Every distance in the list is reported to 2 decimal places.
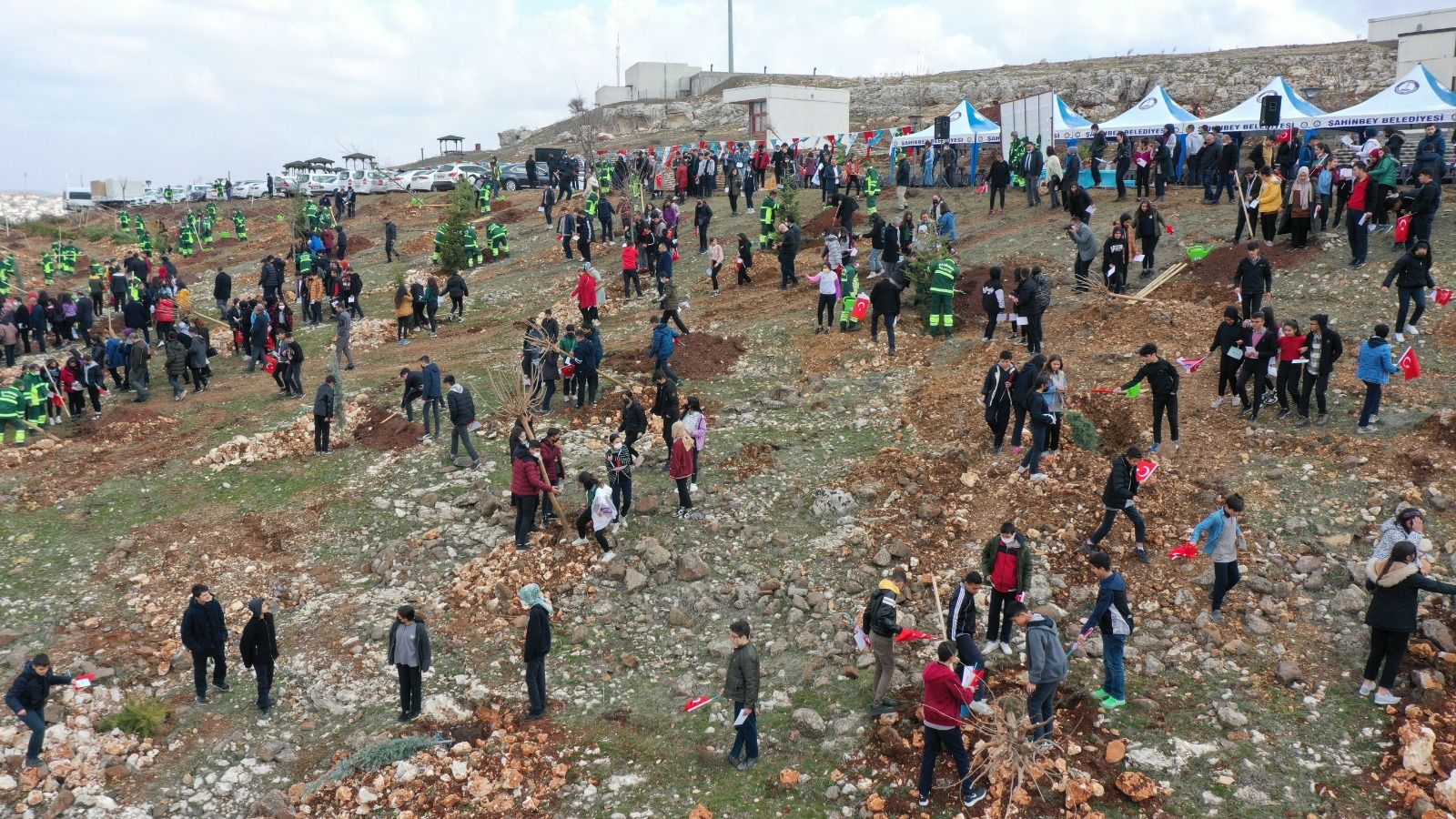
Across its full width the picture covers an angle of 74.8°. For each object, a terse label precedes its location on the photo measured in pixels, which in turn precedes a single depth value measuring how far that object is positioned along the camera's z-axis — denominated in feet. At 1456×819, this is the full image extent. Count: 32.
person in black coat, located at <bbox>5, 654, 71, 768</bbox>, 30.40
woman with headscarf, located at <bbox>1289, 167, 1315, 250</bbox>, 57.62
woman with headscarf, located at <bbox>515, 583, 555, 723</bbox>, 30.12
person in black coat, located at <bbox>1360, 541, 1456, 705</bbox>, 25.46
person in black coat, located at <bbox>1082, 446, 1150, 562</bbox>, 33.94
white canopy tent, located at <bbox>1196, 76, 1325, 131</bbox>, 81.41
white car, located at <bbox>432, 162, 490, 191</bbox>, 152.97
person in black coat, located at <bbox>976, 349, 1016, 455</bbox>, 41.24
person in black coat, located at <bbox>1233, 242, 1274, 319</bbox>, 47.44
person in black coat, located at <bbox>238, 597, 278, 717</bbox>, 32.22
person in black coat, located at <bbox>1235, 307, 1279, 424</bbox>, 41.75
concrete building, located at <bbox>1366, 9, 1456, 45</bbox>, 131.95
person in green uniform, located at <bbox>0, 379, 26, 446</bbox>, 58.49
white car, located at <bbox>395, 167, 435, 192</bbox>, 156.15
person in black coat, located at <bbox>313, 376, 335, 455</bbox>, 52.16
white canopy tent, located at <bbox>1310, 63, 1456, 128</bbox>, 74.54
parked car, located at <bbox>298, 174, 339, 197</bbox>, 161.89
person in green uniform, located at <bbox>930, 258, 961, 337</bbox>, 57.00
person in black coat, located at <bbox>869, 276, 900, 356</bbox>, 55.77
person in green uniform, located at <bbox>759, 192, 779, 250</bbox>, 82.07
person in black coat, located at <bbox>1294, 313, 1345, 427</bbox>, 39.19
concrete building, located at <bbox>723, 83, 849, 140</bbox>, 141.90
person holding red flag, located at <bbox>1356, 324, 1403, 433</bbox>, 38.01
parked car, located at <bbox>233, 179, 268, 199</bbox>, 180.14
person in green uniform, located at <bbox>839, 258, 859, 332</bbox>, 61.87
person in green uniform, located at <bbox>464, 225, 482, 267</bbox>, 96.43
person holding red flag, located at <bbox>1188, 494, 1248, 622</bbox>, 30.22
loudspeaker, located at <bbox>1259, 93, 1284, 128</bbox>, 80.79
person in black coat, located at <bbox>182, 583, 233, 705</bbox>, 32.78
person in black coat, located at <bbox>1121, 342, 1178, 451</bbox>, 39.19
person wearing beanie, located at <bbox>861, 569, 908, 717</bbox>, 27.96
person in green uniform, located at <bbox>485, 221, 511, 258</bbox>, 99.60
